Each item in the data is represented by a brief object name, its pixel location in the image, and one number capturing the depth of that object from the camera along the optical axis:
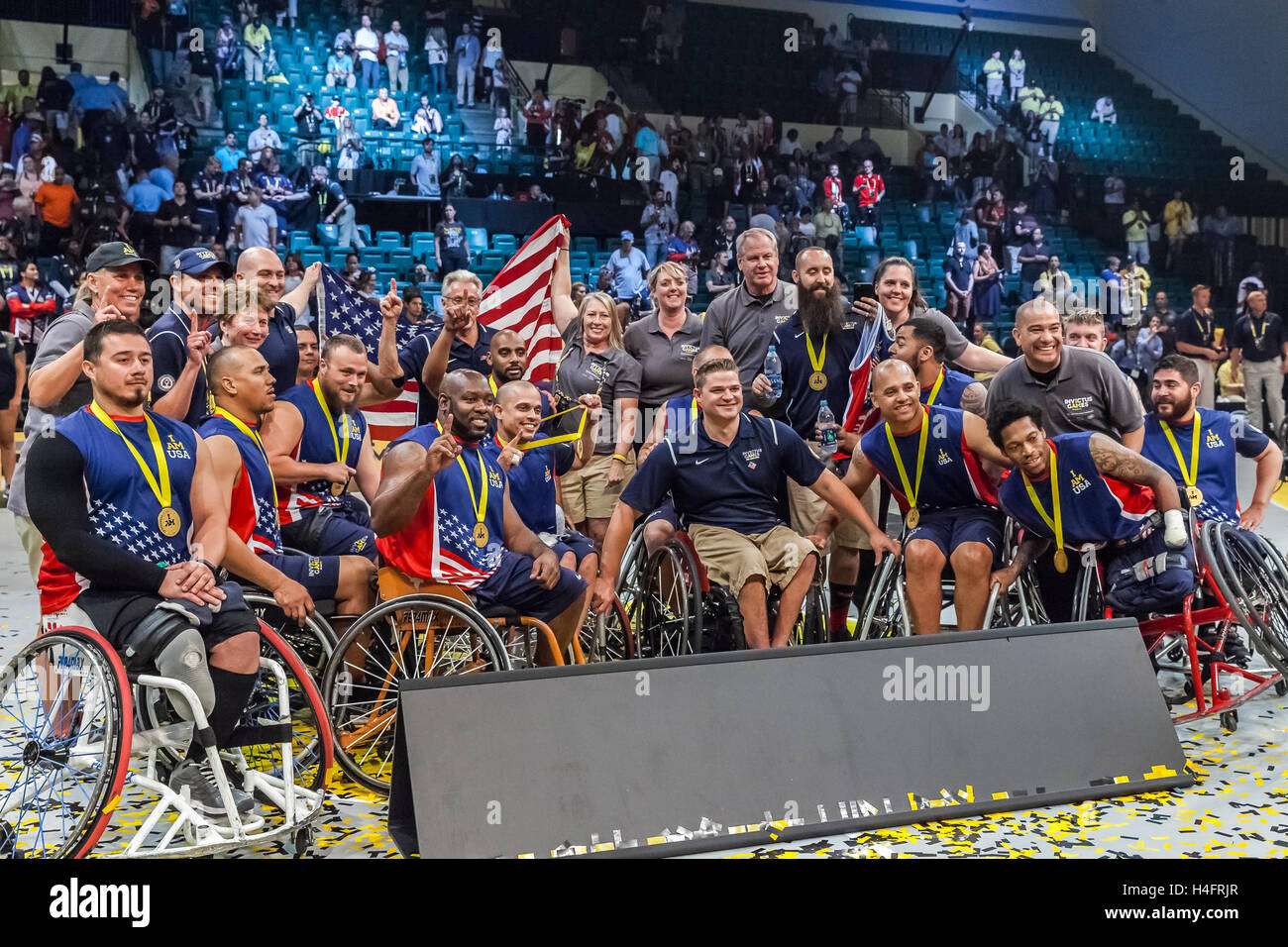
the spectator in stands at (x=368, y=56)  16.05
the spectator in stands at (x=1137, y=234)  17.48
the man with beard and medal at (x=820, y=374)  5.40
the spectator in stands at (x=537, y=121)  16.39
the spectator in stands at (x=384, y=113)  15.41
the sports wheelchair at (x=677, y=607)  4.63
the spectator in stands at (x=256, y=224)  12.80
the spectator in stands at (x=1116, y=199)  18.09
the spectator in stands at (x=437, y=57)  16.91
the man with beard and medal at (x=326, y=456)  4.45
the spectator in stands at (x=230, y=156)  13.59
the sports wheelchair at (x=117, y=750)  2.92
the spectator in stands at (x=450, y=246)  13.56
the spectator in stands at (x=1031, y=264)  16.00
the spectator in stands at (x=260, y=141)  14.09
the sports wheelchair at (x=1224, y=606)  4.07
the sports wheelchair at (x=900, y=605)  4.56
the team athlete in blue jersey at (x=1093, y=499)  4.43
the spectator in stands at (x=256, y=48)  15.67
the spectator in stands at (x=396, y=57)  16.27
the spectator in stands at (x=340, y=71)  15.92
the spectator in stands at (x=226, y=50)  15.37
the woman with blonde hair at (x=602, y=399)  5.81
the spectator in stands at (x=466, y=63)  17.03
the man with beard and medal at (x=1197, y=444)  5.06
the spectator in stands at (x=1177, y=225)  17.80
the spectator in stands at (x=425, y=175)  14.34
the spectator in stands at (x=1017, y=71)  20.34
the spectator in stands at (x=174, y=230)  12.36
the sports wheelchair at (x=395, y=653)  3.73
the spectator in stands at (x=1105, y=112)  20.50
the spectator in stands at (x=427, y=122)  15.46
